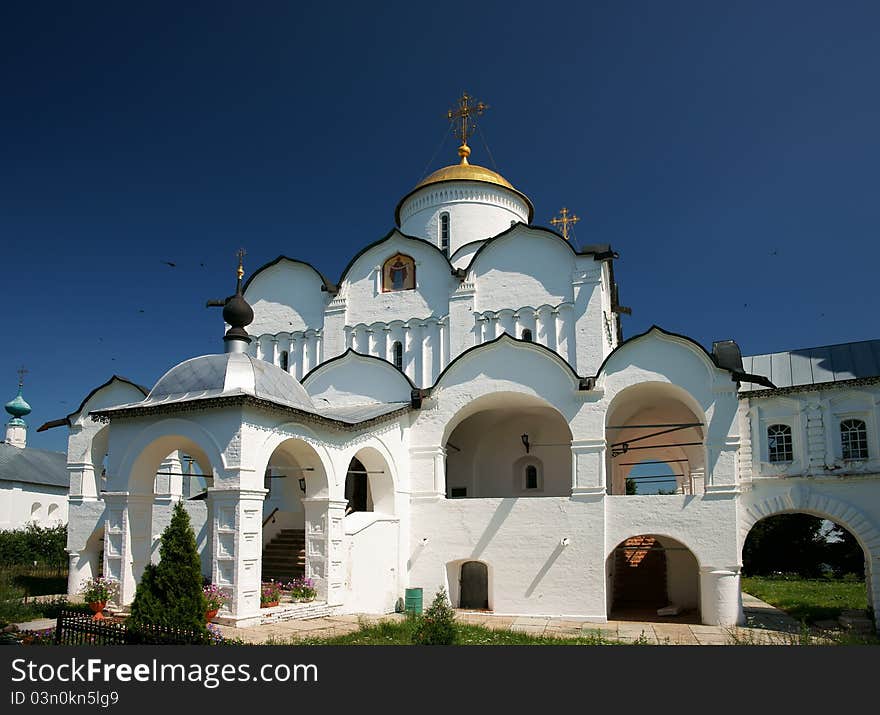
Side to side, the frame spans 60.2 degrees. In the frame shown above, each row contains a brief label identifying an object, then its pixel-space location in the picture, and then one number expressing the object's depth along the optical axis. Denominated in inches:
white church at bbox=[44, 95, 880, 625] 482.0
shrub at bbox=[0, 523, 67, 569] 983.0
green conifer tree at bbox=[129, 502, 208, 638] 335.9
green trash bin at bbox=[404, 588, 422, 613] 561.9
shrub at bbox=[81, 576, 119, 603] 460.1
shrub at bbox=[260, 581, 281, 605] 464.8
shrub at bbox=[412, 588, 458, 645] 336.5
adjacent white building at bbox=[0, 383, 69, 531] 1139.3
